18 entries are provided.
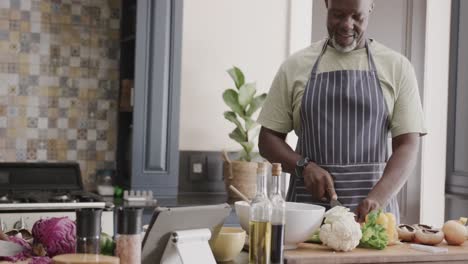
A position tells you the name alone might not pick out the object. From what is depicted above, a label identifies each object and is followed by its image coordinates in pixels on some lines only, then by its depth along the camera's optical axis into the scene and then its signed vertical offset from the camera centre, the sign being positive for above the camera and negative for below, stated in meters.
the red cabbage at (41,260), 1.75 -0.32
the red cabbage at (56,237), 1.83 -0.27
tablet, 1.86 -0.24
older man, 2.89 +0.05
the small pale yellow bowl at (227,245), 2.09 -0.32
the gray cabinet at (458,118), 4.11 +0.08
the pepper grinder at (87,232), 1.71 -0.24
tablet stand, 1.89 -0.31
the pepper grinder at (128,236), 1.78 -0.26
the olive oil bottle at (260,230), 1.98 -0.26
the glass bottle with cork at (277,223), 2.01 -0.25
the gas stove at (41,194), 3.78 -0.39
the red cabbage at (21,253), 1.85 -0.32
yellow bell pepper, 2.35 -0.29
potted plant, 4.40 -0.01
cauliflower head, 2.20 -0.29
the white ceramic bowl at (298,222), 2.20 -0.27
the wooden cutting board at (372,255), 2.15 -0.36
